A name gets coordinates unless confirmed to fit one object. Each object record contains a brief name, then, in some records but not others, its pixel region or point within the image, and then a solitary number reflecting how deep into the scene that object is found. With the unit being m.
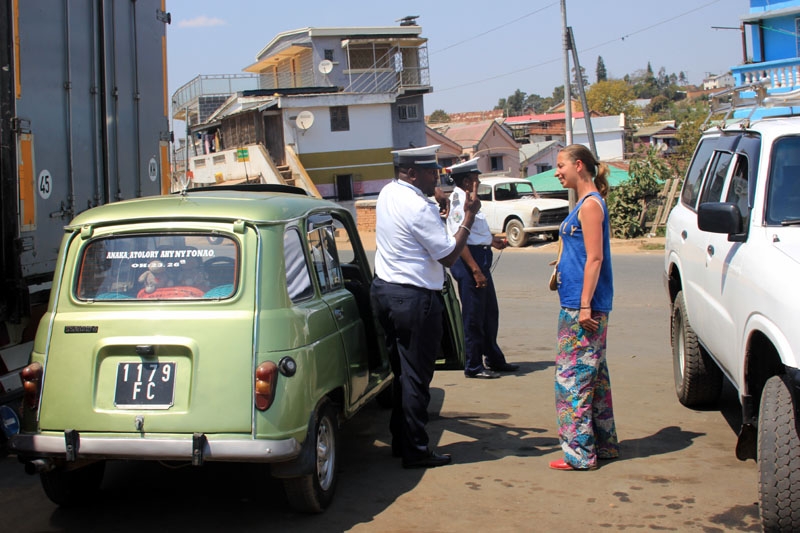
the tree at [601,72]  185.25
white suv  3.91
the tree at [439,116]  112.78
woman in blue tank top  5.19
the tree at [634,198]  23.86
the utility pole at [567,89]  28.28
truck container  6.03
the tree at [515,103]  170.35
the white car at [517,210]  23.69
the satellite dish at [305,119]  46.81
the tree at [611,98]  101.31
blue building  25.37
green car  4.20
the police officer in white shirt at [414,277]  5.34
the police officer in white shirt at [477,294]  7.84
